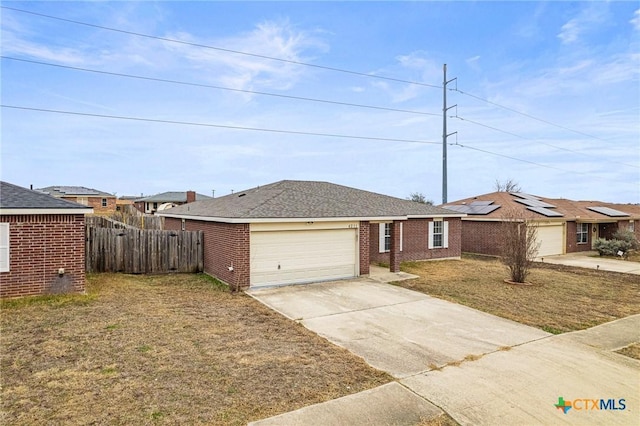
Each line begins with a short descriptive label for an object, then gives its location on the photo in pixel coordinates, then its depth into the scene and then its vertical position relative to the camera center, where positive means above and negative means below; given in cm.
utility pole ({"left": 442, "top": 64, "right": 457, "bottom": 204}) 2717 +621
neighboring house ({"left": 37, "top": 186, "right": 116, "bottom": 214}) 4872 +224
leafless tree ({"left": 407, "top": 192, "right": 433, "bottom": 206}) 4578 +197
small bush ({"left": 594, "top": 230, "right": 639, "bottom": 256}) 2088 -195
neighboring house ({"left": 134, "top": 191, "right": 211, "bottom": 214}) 5178 +165
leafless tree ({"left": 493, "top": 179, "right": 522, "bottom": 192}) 5153 +398
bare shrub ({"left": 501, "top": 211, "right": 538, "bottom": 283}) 1241 -139
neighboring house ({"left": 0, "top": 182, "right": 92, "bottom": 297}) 848 -84
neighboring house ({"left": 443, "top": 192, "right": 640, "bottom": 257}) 2106 -60
